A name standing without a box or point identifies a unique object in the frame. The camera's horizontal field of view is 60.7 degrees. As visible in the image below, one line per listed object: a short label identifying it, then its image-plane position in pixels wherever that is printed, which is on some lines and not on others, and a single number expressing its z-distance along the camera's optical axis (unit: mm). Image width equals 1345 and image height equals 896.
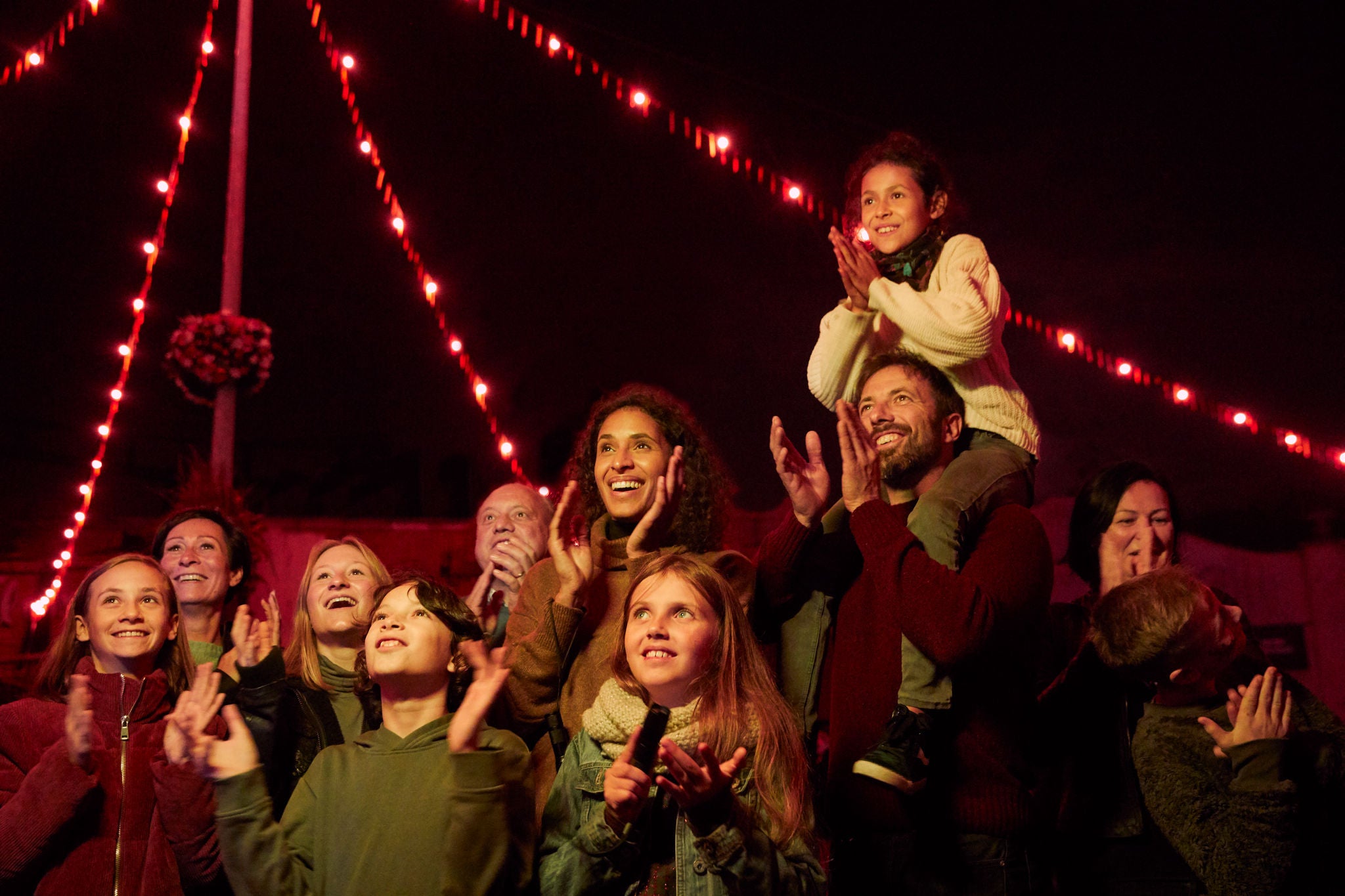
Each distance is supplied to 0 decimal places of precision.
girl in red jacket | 2898
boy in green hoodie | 2486
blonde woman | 3191
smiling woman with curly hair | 3107
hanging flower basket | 6465
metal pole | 6672
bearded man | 2666
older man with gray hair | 4172
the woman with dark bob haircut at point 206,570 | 3980
